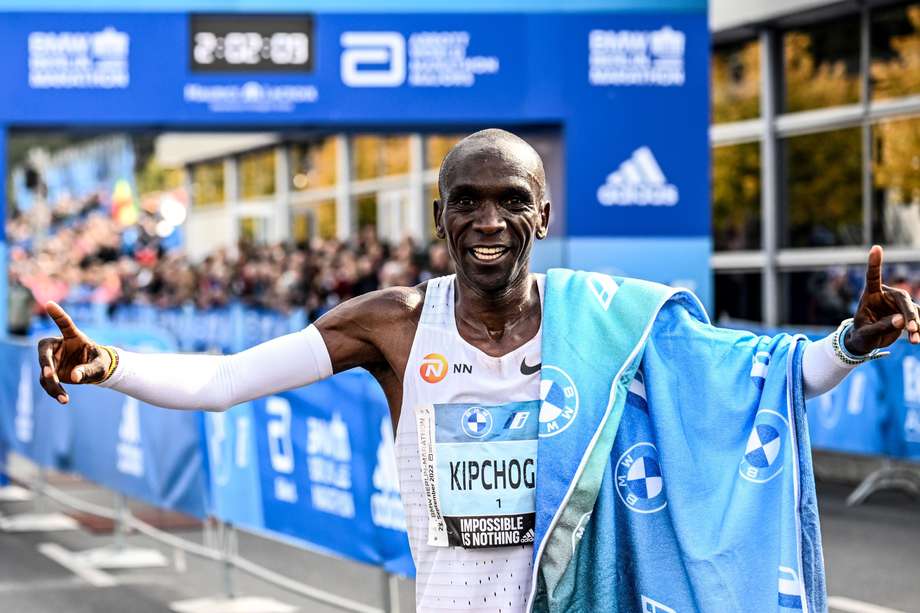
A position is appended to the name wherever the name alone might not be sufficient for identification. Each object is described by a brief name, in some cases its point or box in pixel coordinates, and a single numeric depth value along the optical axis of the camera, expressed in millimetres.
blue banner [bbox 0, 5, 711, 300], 25951
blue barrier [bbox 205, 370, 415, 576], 12962
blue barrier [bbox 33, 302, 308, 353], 32517
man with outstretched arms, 5828
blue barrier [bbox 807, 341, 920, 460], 19941
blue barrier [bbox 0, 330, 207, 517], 16109
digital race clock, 26168
